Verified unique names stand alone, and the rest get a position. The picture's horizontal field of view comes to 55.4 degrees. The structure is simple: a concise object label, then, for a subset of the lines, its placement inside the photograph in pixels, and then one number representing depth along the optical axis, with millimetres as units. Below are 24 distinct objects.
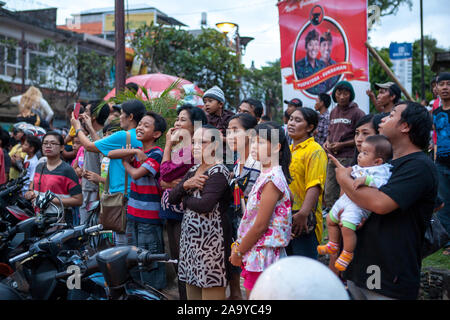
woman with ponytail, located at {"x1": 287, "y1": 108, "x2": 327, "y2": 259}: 3580
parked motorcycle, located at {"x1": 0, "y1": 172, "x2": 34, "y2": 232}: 4148
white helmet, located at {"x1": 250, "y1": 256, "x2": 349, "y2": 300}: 1637
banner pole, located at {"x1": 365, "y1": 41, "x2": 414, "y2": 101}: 5548
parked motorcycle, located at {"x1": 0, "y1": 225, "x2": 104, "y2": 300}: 2992
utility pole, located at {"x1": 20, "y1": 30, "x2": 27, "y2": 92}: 18970
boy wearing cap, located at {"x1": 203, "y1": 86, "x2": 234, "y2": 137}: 5332
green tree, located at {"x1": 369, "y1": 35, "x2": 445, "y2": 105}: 19625
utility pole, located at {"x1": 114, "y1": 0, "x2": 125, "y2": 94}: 7688
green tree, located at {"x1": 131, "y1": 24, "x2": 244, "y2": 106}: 12008
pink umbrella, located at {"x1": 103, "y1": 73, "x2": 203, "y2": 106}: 8492
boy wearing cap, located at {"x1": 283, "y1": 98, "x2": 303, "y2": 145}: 6953
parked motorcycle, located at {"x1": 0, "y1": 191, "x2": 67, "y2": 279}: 3410
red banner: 6469
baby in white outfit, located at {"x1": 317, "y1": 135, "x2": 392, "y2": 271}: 2552
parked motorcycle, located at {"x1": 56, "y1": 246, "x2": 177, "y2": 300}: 2504
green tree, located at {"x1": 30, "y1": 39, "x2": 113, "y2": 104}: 18875
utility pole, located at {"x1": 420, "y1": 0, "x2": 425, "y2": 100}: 19344
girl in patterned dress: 2961
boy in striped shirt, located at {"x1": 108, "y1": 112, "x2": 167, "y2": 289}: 4203
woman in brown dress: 3398
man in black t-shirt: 2416
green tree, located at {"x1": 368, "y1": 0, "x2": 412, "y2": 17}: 25531
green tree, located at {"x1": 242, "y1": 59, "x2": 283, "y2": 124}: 23922
